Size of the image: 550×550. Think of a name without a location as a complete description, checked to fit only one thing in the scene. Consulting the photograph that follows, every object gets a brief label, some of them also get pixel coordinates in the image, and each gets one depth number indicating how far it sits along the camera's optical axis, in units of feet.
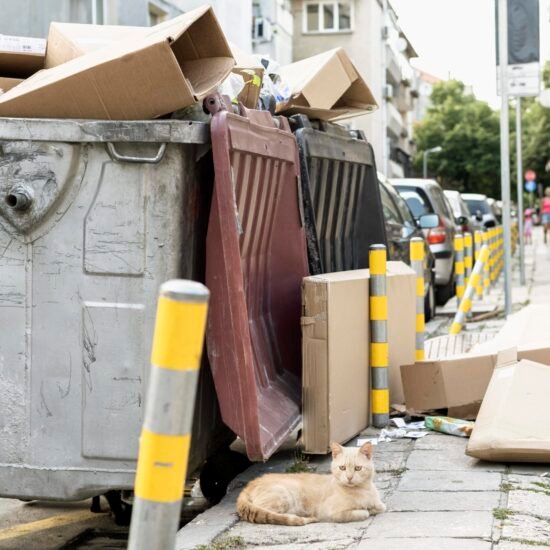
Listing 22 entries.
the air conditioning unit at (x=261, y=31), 126.31
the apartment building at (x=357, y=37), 195.52
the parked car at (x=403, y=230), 42.68
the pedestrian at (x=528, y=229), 168.66
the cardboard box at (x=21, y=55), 20.08
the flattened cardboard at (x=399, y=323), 25.52
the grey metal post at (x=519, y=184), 77.82
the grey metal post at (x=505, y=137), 51.19
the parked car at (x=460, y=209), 75.82
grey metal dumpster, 16.49
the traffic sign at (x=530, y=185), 164.28
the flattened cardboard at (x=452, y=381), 24.08
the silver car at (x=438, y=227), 57.67
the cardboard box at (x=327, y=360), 20.35
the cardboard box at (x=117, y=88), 16.60
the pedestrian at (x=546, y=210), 135.54
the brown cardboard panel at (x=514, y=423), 19.06
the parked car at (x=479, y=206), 115.65
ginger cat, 16.56
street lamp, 293.84
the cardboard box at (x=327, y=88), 24.09
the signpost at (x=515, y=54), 52.29
